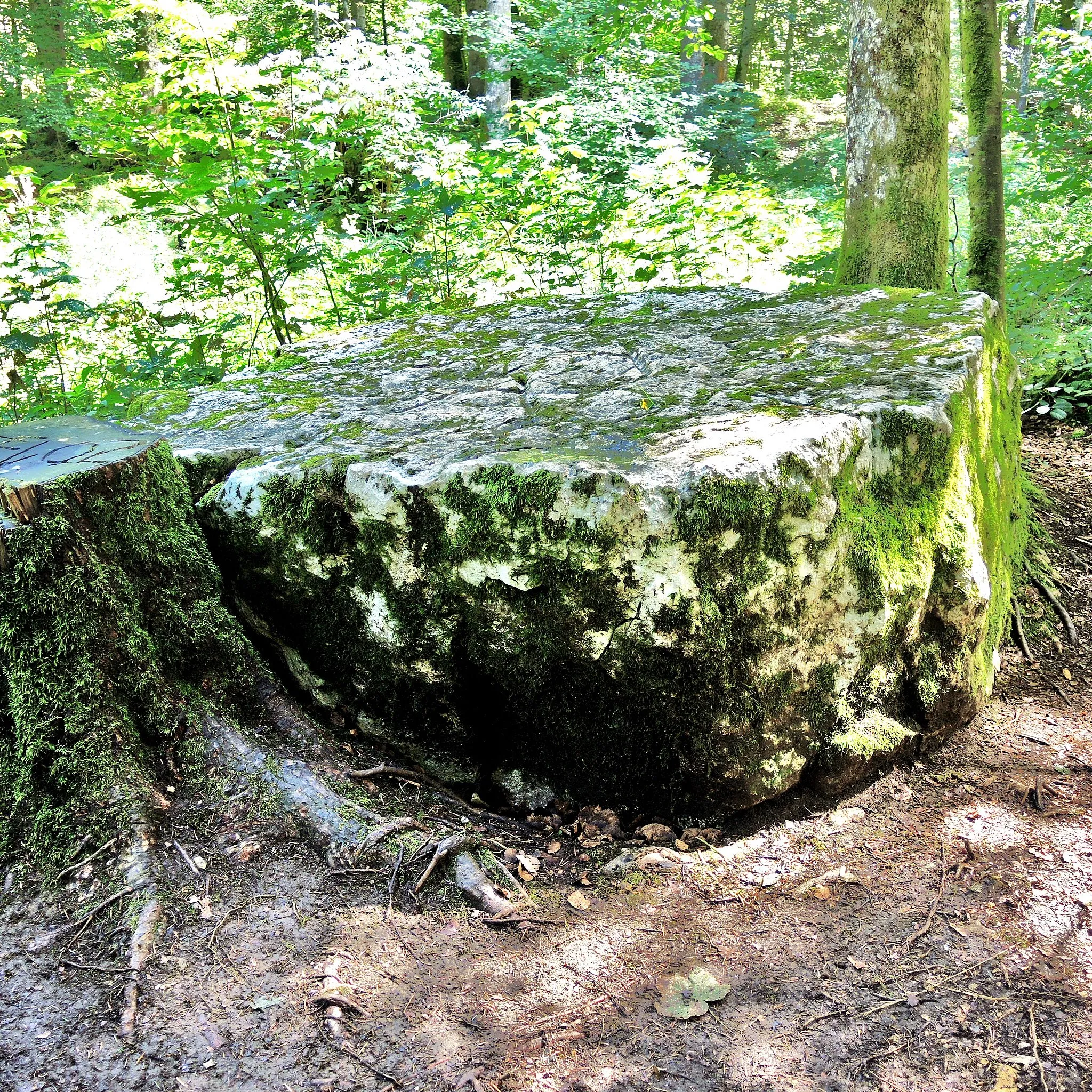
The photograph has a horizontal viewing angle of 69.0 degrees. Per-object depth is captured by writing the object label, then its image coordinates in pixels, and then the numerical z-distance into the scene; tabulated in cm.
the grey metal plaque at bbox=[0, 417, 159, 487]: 228
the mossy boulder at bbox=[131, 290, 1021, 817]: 233
